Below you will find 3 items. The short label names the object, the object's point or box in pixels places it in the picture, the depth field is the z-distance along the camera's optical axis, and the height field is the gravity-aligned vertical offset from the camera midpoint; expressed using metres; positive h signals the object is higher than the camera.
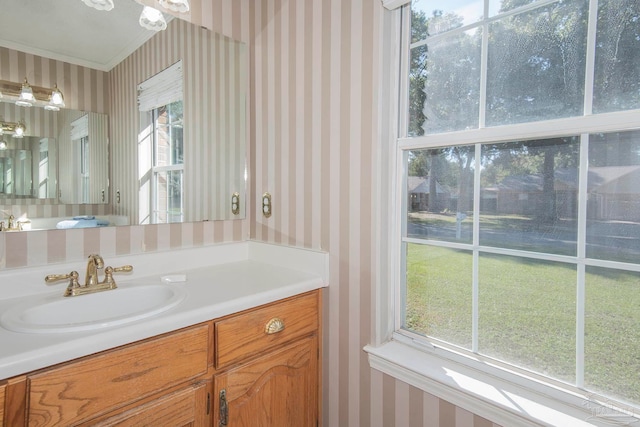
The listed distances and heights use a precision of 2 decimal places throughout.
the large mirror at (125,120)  1.17 +0.36
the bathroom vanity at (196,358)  0.75 -0.43
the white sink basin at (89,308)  0.83 -0.32
